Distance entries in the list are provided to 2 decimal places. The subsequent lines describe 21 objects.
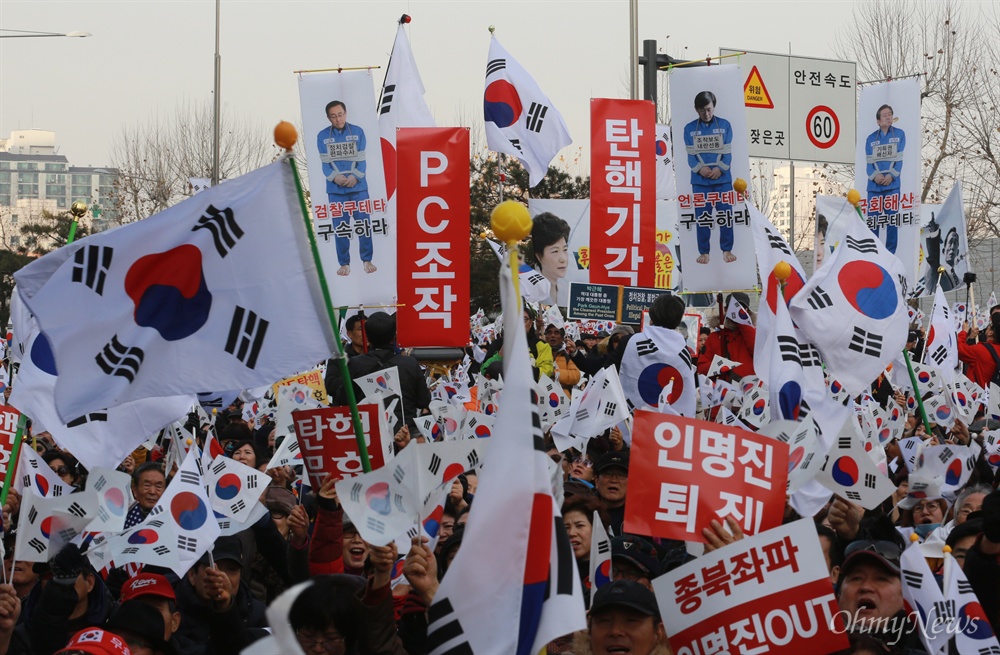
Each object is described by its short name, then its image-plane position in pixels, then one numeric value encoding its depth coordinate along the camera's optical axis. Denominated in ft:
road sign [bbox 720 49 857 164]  63.57
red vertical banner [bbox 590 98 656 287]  37.93
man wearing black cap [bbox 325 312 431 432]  30.96
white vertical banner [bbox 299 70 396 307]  40.47
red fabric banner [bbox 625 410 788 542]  16.58
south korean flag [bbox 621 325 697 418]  31.60
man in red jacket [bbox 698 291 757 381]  36.83
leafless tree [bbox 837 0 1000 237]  96.12
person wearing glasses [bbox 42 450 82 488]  29.63
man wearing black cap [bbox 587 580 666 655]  15.37
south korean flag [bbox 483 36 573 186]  42.16
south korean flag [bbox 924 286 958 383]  39.91
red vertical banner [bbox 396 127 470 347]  32.42
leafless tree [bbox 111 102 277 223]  137.90
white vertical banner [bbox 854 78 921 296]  46.85
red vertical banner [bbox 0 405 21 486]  23.76
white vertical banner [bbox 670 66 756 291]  40.14
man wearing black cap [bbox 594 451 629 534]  23.95
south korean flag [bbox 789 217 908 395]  24.82
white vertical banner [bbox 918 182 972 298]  56.60
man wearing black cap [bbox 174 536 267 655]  18.04
